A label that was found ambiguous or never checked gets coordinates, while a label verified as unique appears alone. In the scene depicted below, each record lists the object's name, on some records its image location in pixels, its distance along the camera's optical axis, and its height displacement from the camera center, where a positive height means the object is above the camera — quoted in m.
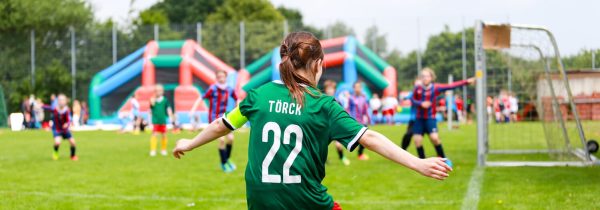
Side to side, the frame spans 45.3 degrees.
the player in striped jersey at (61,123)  15.48 -0.28
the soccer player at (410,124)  12.98 -0.38
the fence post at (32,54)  42.53 +3.42
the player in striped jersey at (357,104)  15.68 +0.02
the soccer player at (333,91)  13.66 +0.28
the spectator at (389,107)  36.00 -0.12
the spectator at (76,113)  35.59 -0.16
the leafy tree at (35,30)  42.94 +4.79
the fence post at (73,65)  42.25 +2.69
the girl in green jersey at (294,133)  3.48 -0.13
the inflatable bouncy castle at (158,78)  36.22 +1.58
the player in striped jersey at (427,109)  12.70 -0.09
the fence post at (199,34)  42.97 +4.43
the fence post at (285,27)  43.07 +4.78
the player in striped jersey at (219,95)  13.22 +0.23
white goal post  12.20 +0.47
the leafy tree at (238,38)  42.28 +4.08
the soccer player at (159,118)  16.69 -0.22
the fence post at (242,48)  42.38 +3.50
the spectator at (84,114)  38.97 -0.24
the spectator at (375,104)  35.75 +0.04
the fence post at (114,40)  42.53 +4.12
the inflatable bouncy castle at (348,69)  36.47 +1.85
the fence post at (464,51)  38.94 +2.85
